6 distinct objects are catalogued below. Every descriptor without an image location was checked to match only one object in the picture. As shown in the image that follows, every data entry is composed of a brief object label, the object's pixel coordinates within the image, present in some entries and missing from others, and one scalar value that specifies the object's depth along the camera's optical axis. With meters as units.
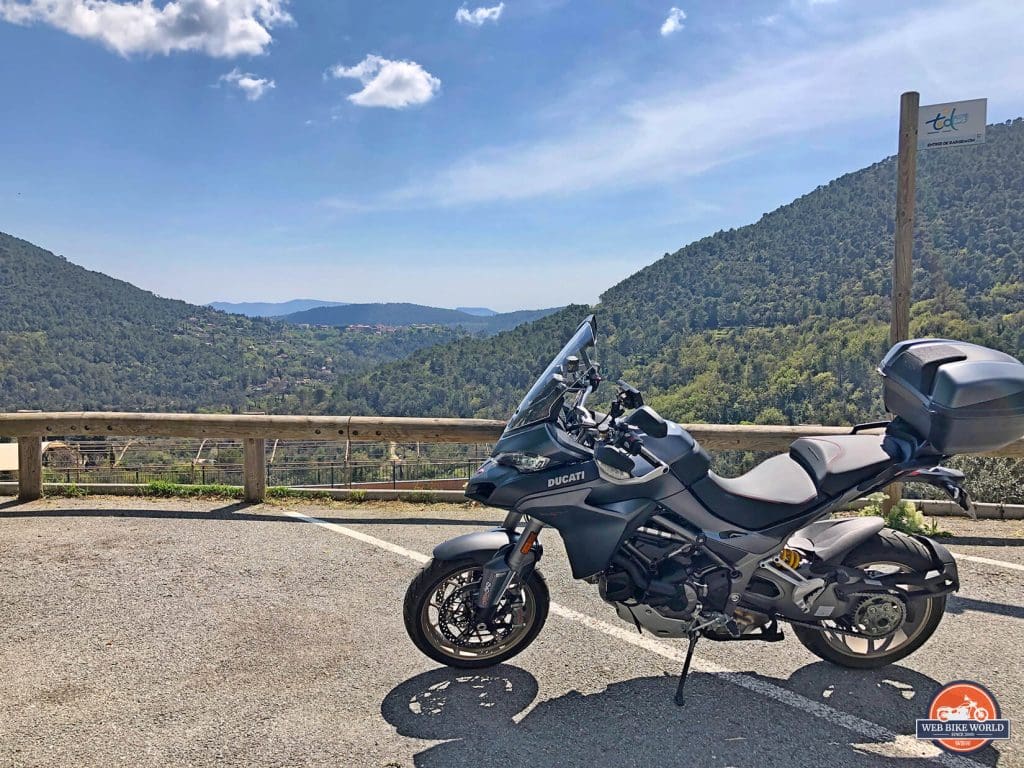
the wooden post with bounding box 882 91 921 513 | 5.60
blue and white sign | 5.17
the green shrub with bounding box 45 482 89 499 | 6.89
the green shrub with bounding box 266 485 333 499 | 6.96
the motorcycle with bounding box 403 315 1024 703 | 3.09
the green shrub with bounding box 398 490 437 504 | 6.88
